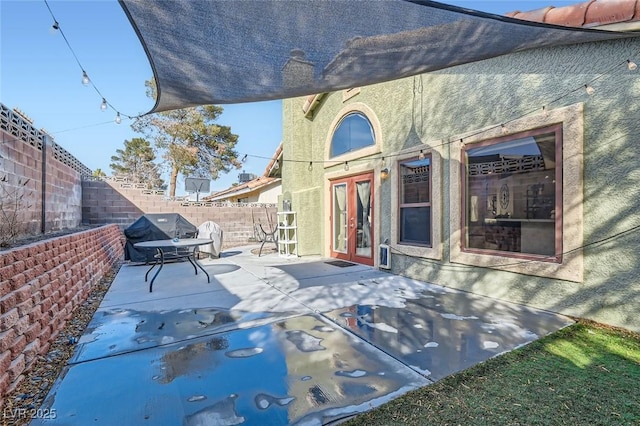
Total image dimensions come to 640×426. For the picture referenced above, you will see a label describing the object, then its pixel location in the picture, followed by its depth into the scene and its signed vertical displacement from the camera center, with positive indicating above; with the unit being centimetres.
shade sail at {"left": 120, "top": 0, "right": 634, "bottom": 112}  204 +136
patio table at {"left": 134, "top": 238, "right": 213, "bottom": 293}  562 -56
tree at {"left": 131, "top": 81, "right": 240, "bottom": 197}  1906 +515
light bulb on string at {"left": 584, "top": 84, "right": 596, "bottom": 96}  382 +162
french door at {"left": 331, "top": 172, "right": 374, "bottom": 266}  791 -10
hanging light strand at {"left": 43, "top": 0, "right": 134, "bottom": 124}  353 +206
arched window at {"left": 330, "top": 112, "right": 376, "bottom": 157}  793 +227
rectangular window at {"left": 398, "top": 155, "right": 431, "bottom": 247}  630 +30
